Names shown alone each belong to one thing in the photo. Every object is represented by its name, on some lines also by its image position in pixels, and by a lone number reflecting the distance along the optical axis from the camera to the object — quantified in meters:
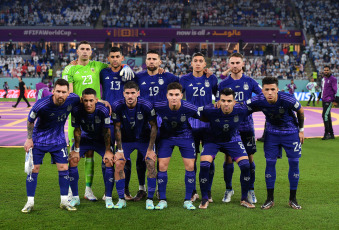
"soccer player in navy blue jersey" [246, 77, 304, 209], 7.26
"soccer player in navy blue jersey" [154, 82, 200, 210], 7.25
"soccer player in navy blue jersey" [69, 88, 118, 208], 7.28
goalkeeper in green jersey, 8.32
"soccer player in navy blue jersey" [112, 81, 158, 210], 7.32
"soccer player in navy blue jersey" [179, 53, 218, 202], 7.99
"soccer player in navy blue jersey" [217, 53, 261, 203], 7.96
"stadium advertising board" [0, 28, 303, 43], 45.06
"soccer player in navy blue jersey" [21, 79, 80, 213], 6.87
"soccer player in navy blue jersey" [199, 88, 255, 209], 7.30
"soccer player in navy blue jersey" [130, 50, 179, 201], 8.09
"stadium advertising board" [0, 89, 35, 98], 36.59
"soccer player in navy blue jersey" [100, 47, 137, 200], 8.21
